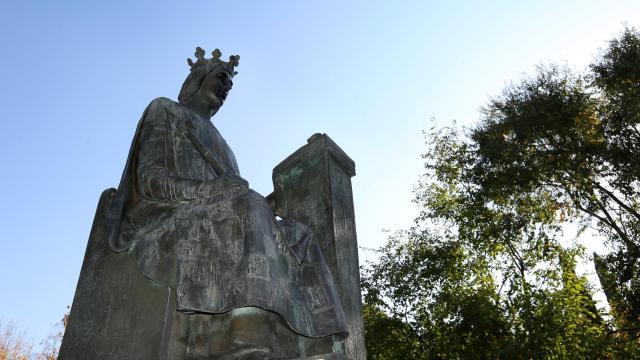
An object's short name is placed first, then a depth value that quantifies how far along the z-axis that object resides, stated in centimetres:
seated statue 299
